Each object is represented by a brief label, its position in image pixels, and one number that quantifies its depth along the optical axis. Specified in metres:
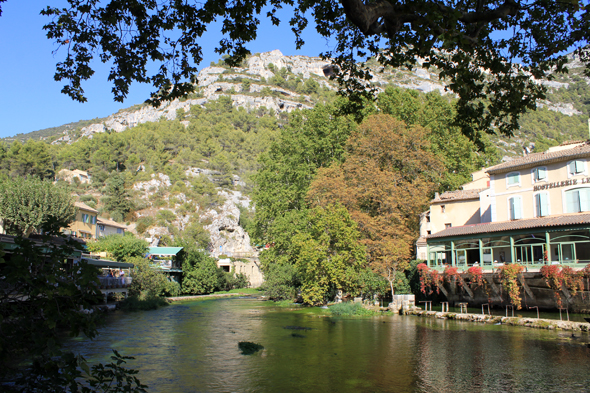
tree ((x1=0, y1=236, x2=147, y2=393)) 5.05
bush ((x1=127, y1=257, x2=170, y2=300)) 41.88
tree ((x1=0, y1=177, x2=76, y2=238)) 37.62
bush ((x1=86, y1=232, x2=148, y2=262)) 44.95
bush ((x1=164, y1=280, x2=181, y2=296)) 47.47
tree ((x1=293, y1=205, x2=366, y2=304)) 33.34
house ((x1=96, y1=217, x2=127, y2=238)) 58.77
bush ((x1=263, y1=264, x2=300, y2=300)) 42.97
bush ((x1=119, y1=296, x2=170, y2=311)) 36.88
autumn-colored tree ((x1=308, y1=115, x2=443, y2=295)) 35.34
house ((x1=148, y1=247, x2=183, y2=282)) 50.44
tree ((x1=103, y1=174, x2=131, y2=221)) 79.53
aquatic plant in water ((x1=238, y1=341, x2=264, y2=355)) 18.04
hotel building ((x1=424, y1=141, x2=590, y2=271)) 28.94
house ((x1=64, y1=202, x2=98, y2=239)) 51.68
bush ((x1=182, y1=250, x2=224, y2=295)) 53.88
